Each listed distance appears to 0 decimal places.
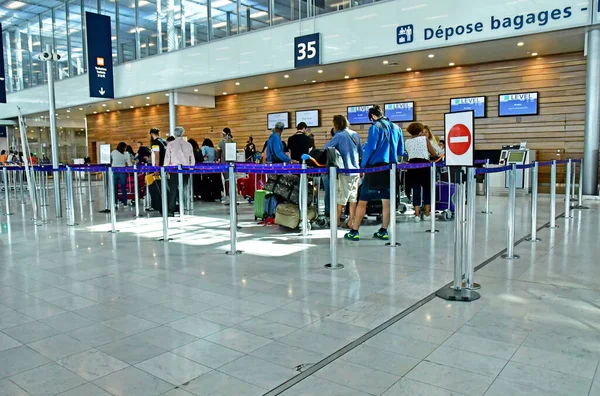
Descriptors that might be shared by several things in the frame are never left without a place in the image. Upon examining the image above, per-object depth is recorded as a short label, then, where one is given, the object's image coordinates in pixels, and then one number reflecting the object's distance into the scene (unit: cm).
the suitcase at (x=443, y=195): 802
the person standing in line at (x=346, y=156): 643
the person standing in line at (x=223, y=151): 1160
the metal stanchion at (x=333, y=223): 456
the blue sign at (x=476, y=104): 1269
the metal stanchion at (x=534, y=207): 586
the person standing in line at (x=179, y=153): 851
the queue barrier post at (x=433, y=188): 674
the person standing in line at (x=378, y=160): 589
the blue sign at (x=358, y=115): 1494
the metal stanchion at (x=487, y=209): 842
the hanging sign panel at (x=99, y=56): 1608
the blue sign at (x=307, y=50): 1309
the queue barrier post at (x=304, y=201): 669
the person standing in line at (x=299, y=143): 837
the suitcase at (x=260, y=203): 783
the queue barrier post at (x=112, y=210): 702
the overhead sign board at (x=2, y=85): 1341
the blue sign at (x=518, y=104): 1197
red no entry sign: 339
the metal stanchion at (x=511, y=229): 489
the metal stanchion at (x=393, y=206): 565
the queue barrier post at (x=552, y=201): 660
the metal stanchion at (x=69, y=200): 809
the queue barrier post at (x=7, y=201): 996
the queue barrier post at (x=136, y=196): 892
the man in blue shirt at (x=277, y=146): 780
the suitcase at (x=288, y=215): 689
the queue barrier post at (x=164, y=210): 627
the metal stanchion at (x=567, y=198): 772
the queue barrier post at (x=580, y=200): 909
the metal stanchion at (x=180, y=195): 846
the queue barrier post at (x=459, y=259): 357
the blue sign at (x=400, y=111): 1391
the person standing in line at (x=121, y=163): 1044
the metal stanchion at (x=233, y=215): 532
